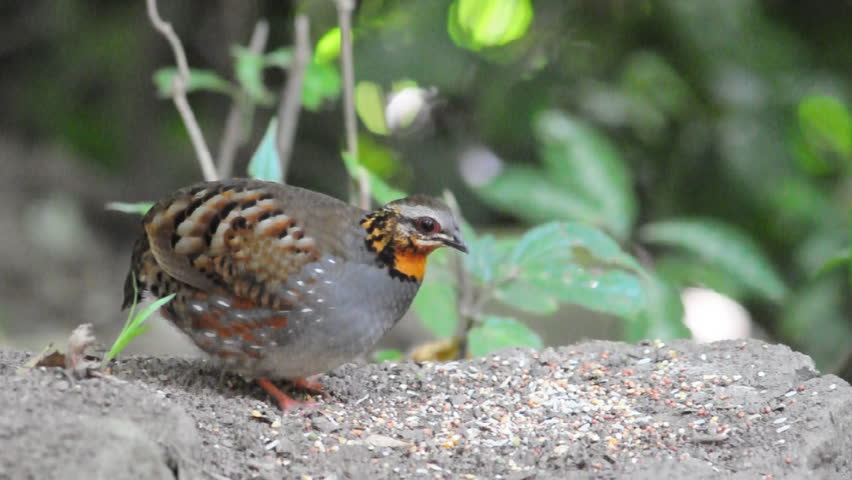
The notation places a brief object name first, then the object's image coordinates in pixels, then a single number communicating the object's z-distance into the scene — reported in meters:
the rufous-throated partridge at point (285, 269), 6.63
